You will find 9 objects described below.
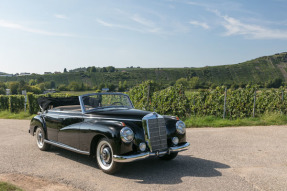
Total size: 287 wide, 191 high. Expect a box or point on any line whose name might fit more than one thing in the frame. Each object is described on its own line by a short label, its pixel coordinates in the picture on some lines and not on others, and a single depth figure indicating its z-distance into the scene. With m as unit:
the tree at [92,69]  161.75
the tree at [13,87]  109.56
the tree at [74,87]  102.41
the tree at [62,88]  109.62
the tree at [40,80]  138.88
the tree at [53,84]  126.66
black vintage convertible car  5.31
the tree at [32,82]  135.25
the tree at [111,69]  161.75
